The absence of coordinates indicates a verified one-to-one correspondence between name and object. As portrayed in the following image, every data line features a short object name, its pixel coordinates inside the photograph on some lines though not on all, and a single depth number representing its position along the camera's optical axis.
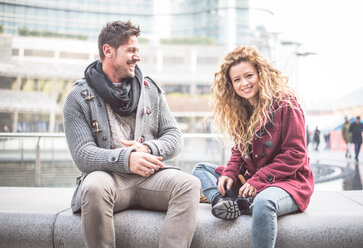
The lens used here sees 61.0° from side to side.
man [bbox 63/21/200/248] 1.55
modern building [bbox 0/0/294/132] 14.84
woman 1.69
